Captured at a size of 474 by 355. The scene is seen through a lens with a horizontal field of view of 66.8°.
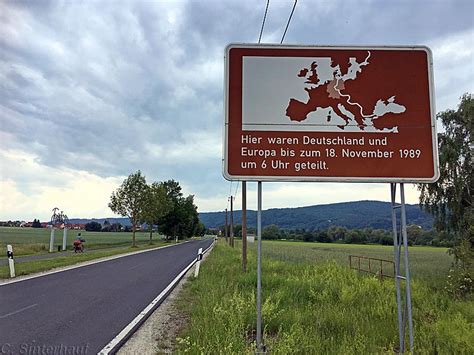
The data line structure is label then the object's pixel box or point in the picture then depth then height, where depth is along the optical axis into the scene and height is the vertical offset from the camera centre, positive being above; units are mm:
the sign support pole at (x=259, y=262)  4121 -531
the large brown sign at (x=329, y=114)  4480 +1336
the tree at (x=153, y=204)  41844 +1826
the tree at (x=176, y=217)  68438 +319
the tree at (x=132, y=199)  40125 +2198
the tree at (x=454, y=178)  17688 +2005
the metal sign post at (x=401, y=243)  4262 -317
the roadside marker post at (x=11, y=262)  12168 -1504
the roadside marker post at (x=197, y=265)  13559 -1832
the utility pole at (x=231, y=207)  53744 +1721
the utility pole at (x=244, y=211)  20672 +441
